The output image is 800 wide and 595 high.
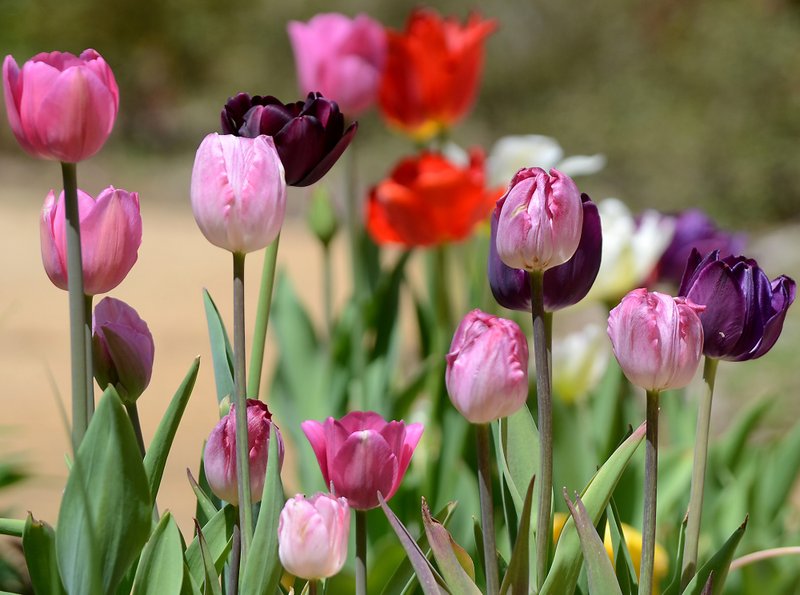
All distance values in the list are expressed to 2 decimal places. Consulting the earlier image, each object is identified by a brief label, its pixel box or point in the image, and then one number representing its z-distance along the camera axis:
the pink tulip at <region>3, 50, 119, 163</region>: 2.43
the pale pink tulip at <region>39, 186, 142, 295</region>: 2.47
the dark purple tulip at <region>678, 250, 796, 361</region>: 2.46
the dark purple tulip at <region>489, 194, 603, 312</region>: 2.48
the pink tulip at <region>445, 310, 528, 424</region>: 2.43
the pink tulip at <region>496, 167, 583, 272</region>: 2.42
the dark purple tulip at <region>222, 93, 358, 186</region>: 2.47
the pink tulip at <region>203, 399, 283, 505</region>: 2.47
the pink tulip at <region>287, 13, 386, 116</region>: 4.07
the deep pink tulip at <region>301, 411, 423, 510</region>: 2.45
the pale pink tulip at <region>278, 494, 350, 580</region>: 2.40
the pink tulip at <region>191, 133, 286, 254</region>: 2.42
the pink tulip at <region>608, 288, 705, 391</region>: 2.42
